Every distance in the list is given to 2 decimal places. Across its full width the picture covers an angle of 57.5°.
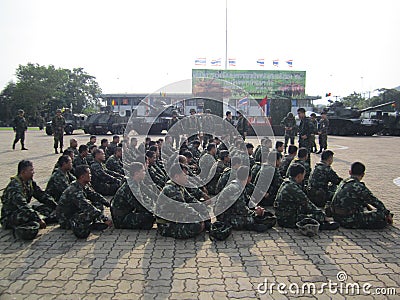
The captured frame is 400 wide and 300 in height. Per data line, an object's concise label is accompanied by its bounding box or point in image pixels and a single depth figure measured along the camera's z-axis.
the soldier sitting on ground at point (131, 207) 5.40
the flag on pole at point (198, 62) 30.47
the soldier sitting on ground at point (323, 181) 6.41
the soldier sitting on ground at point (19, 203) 5.10
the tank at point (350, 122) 25.89
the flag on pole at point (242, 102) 13.34
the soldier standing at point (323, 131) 14.72
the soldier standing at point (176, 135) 10.34
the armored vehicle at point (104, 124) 24.89
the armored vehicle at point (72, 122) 27.09
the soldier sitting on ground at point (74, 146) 8.73
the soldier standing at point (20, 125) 14.85
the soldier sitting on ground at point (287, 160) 7.55
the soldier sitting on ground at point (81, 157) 7.93
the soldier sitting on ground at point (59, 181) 6.16
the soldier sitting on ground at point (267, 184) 6.66
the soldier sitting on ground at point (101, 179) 7.57
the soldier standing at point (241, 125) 13.45
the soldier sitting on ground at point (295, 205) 5.38
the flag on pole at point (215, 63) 35.63
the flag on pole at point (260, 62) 40.01
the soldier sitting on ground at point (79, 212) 5.05
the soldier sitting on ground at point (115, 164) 8.44
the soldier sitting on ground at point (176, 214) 5.03
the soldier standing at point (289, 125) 13.67
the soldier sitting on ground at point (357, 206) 5.34
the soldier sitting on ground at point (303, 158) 7.07
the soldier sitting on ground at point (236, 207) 5.25
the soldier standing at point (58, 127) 14.03
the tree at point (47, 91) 53.34
